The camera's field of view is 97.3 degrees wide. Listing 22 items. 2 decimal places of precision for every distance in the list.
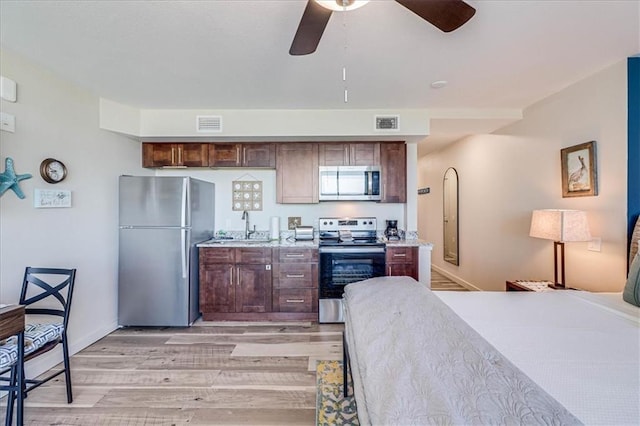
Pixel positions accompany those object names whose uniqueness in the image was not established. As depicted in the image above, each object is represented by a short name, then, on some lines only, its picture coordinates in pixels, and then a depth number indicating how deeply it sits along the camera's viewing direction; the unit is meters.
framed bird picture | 2.51
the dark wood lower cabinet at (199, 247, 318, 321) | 3.33
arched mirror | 5.12
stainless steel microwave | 3.58
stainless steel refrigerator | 3.12
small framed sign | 2.35
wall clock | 2.39
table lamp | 2.43
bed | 0.78
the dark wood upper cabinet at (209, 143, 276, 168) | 3.55
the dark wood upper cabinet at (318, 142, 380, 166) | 3.59
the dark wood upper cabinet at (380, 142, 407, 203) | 3.60
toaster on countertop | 3.60
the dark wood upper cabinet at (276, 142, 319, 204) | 3.59
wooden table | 1.40
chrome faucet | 3.85
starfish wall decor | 2.06
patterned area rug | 1.78
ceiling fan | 1.28
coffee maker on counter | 3.74
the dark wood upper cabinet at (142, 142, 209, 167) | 3.55
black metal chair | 1.77
